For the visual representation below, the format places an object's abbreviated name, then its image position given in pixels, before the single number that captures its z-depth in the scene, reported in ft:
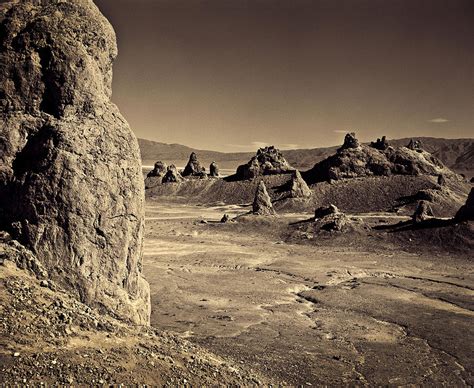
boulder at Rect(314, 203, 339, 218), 143.13
